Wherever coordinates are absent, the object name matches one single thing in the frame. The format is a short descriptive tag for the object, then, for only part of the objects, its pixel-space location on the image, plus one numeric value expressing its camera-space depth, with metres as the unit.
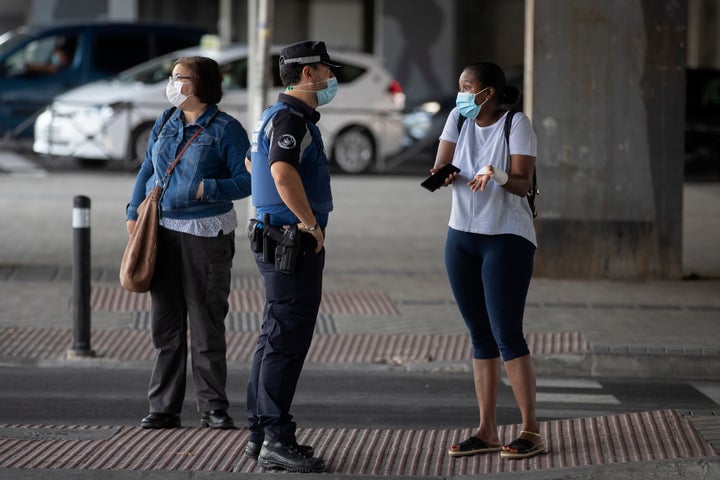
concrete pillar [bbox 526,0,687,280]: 23.36
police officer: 11.45
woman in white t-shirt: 12.02
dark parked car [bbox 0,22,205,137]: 45.44
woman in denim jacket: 13.56
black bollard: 17.31
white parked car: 40.72
